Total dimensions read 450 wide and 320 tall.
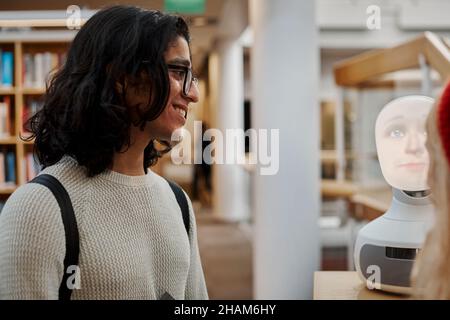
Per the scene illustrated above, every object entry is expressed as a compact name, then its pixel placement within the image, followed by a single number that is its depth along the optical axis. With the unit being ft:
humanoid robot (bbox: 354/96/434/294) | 3.97
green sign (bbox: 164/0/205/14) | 8.75
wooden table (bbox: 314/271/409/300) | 4.19
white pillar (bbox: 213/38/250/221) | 26.00
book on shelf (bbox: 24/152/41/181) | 8.52
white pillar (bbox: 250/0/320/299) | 8.39
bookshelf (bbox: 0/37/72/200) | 8.13
